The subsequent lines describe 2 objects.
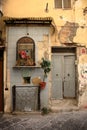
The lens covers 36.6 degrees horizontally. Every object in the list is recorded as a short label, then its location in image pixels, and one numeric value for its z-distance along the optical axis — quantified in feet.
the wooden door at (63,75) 19.00
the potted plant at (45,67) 17.77
